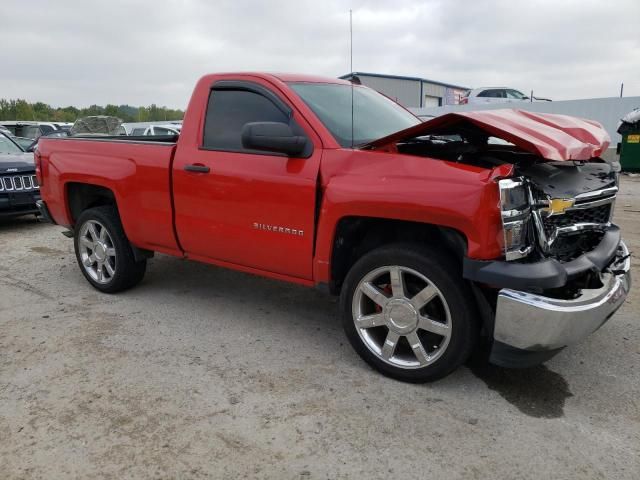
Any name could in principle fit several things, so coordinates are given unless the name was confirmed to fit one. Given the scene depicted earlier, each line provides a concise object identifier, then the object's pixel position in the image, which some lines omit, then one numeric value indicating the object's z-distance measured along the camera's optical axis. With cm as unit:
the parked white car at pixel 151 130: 1543
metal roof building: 3538
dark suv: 754
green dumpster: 1316
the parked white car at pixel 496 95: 2338
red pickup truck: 266
